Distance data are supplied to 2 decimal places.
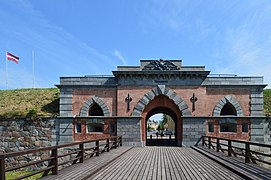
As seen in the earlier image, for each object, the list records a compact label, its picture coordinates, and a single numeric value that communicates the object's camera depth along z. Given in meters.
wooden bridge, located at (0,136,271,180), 6.57
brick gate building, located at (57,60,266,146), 15.55
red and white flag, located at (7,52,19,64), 21.53
